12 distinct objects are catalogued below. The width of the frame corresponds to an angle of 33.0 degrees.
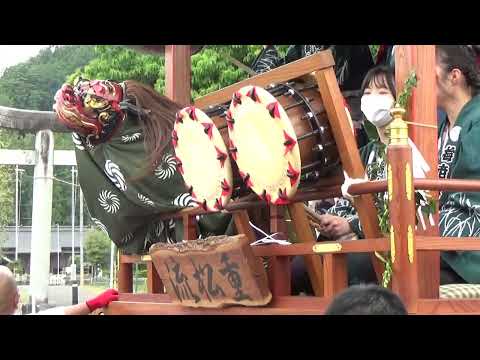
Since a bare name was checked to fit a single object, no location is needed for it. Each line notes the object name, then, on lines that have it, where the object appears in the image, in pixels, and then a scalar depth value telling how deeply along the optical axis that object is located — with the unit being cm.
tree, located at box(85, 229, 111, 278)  3034
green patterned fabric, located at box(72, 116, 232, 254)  418
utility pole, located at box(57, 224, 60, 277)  3138
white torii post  1283
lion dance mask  415
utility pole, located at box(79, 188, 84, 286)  2550
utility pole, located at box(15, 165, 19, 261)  2564
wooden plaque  302
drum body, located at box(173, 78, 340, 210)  286
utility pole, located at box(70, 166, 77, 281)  2716
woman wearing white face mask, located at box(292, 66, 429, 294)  344
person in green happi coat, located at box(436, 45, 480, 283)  313
